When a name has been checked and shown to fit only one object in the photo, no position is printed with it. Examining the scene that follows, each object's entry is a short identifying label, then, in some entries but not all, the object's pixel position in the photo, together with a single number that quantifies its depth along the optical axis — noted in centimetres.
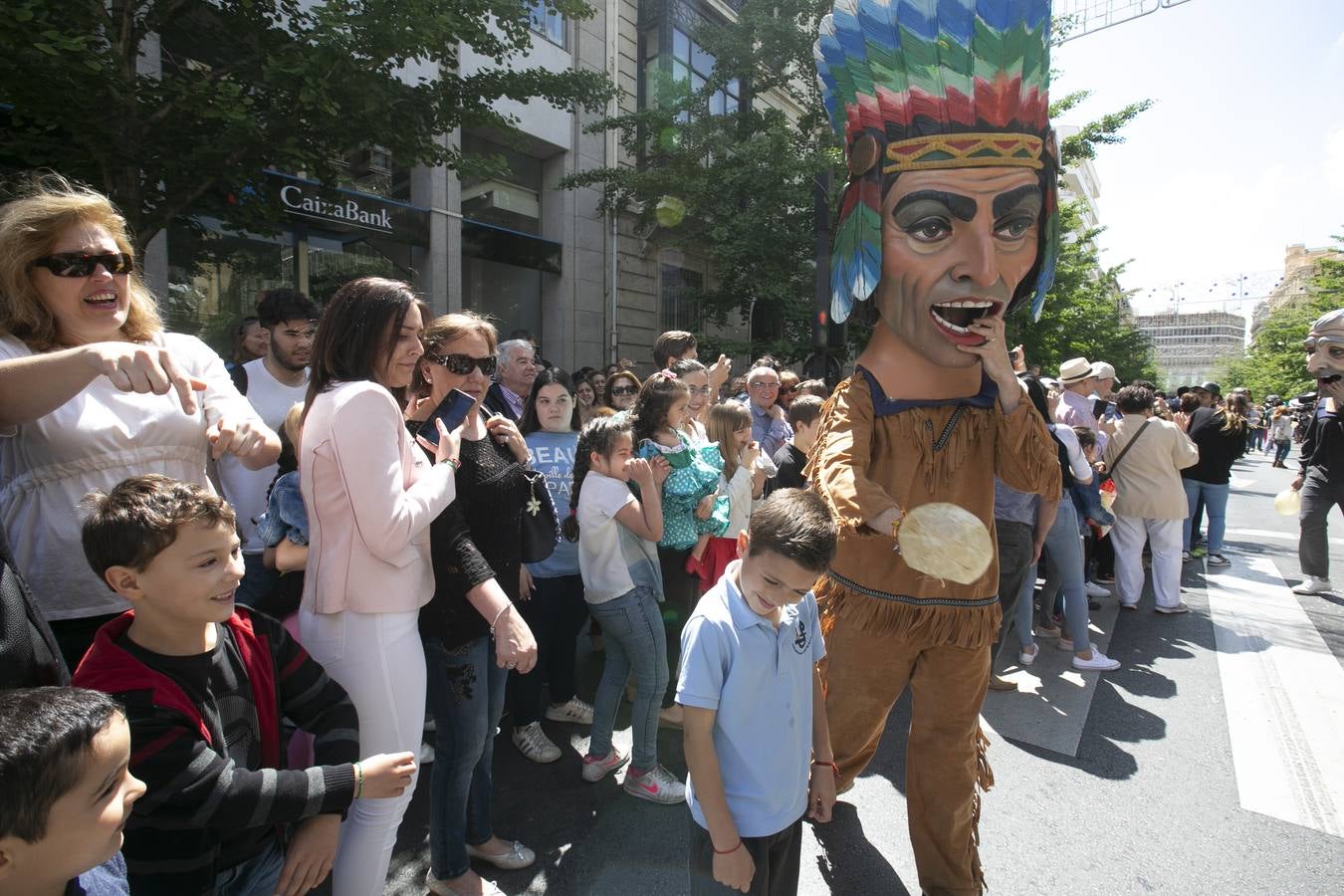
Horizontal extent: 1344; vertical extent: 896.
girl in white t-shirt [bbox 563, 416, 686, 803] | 283
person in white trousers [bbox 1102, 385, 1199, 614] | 518
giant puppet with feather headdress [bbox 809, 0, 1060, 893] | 215
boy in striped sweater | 129
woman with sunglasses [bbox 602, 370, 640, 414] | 465
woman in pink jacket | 165
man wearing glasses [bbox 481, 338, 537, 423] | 362
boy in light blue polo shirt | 159
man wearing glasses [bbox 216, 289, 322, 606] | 299
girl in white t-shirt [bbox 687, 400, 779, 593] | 359
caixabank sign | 769
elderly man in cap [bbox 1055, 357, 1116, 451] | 527
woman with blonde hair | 152
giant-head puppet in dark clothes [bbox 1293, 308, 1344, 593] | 568
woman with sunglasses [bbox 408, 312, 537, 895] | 193
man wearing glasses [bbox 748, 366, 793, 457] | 488
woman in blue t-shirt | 319
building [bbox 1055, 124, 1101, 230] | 4699
